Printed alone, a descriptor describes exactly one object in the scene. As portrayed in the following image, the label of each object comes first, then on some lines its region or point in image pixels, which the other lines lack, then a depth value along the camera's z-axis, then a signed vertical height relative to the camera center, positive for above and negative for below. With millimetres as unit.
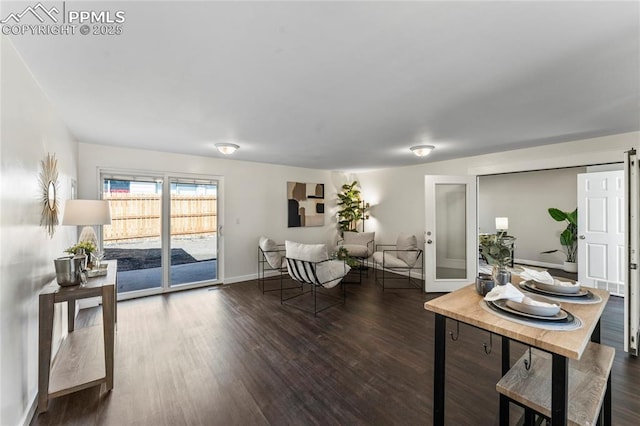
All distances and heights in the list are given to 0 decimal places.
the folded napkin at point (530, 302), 1237 -453
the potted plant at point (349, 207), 6301 +118
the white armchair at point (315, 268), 3521 -818
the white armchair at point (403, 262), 4742 -971
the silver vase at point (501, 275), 1682 -424
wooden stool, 1206 -925
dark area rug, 4047 -746
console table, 1797 -1216
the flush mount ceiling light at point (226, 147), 3670 +943
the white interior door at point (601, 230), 3988 -315
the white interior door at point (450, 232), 4375 -369
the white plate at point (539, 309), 1207 -472
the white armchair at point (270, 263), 4453 -942
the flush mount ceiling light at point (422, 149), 3762 +929
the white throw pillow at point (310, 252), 3504 -566
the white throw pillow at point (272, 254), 4449 -737
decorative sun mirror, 2078 +177
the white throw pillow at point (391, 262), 4713 -955
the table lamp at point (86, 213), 2414 -3
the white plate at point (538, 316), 1195 -503
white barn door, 2537 -456
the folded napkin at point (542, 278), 1586 -432
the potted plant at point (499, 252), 1654 -269
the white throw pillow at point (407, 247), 4801 -704
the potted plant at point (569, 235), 5242 -498
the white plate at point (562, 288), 1516 -466
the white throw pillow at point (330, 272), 3604 -868
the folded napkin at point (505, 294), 1336 -448
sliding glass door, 4031 -258
